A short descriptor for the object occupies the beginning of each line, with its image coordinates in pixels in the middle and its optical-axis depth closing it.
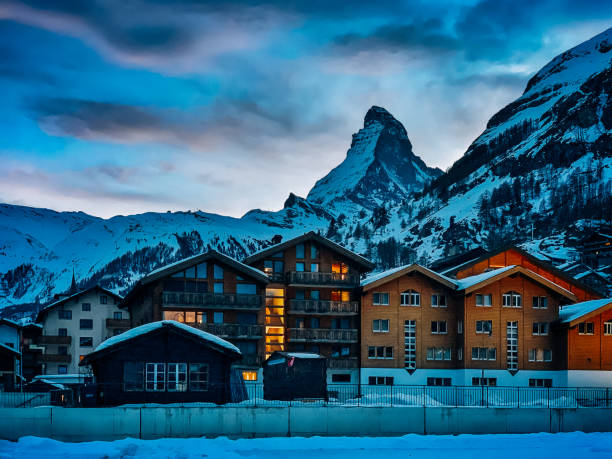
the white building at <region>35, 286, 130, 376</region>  102.31
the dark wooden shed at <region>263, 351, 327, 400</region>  50.88
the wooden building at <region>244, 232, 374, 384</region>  71.62
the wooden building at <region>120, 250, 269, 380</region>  66.75
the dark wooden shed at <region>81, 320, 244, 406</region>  45.88
